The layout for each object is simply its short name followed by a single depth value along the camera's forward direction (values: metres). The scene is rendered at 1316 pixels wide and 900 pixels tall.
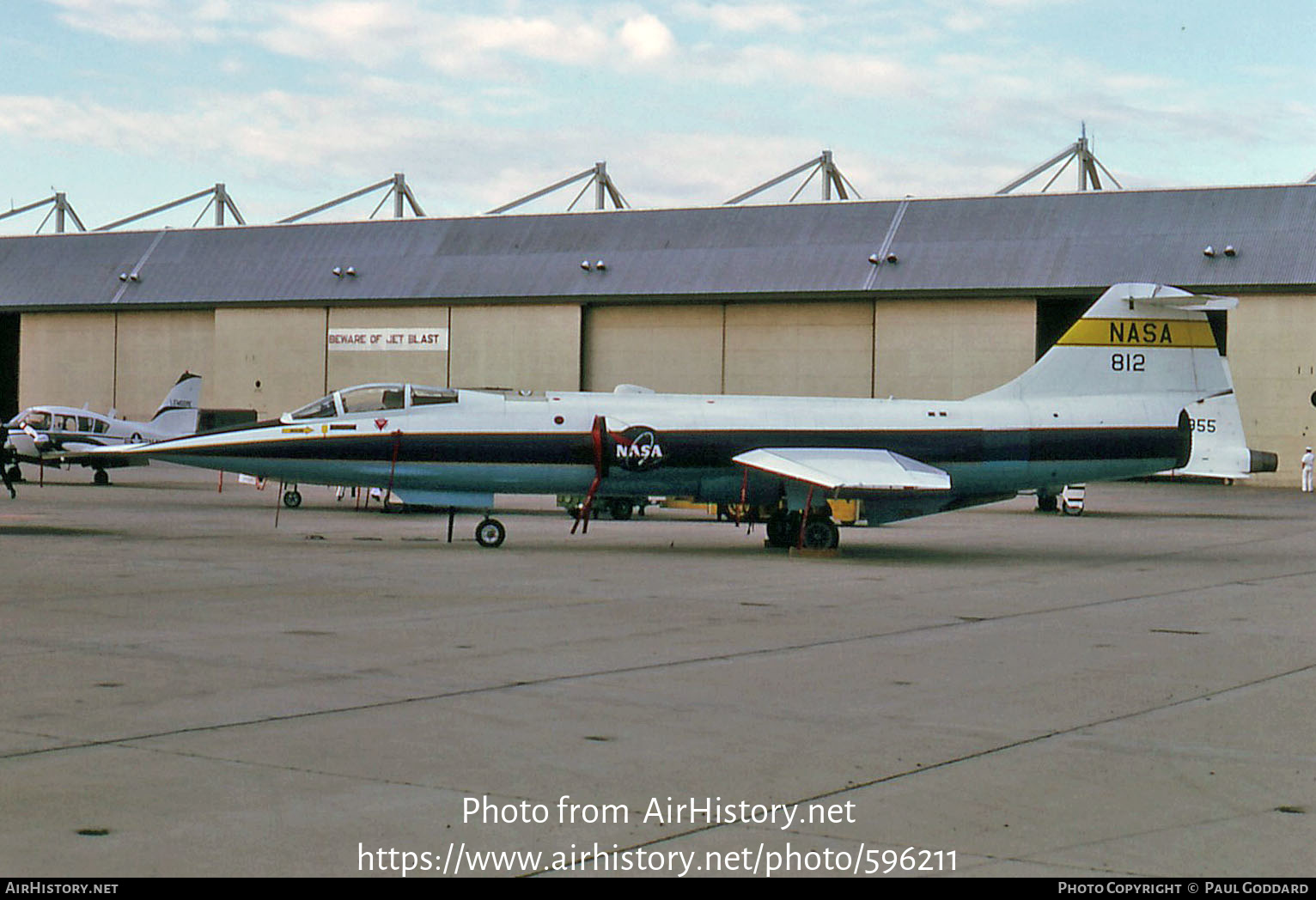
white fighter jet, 21.72
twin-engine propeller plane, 37.34
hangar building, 49.16
